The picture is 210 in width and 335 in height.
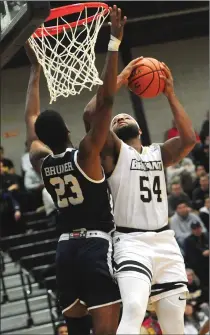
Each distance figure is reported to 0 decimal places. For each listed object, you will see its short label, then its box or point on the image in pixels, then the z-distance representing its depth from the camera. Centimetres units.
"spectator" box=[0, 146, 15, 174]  1435
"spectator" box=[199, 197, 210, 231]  1265
